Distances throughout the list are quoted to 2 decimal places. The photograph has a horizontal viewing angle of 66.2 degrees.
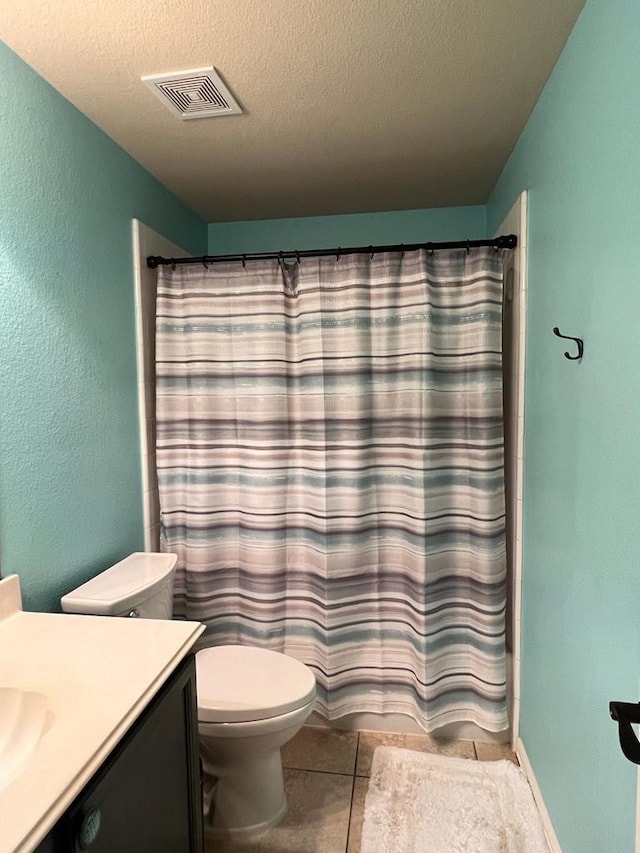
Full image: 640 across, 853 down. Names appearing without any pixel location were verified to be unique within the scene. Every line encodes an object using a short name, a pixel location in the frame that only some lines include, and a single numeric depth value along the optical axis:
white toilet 1.42
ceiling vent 1.38
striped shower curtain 1.80
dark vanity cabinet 0.75
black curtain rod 1.75
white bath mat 1.48
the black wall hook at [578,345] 1.18
